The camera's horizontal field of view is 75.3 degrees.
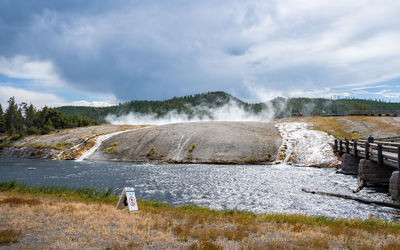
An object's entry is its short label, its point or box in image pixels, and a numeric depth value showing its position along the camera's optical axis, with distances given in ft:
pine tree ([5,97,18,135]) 487.20
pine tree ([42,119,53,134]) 395.10
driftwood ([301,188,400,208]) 73.18
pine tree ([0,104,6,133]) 492.66
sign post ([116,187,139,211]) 61.31
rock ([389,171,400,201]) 73.82
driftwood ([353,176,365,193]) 94.55
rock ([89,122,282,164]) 208.33
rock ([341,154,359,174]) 136.67
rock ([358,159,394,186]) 99.30
